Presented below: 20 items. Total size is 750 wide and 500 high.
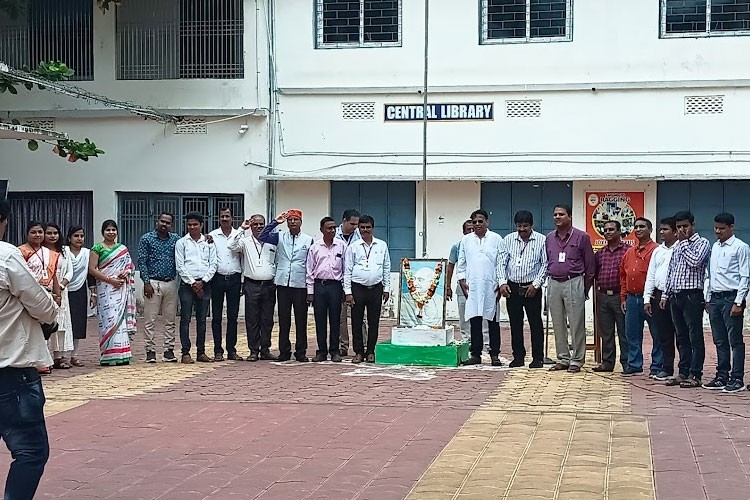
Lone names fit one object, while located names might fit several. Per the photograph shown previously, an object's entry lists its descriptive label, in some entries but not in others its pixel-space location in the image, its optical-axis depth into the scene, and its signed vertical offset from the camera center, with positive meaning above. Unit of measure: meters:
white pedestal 13.02 -1.27
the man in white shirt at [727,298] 10.69 -0.70
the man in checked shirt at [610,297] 12.50 -0.78
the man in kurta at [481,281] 13.09 -0.61
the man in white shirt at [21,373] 5.40 -0.70
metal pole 17.95 +1.70
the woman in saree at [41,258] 11.42 -0.26
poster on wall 18.11 +0.34
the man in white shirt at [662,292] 11.72 -0.71
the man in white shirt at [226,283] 13.28 -0.62
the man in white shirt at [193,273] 13.00 -0.49
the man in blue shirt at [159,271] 13.08 -0.46
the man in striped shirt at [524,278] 12.70 -0.57
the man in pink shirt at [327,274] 13.22 -0.52
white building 17.91 +2.10
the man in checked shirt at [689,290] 11.11 -0.63
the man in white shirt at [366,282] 13.15 -0.62
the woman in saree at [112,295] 12.91 -0.75
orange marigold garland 13.20 -0.74
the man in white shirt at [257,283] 13.33 -0.63
